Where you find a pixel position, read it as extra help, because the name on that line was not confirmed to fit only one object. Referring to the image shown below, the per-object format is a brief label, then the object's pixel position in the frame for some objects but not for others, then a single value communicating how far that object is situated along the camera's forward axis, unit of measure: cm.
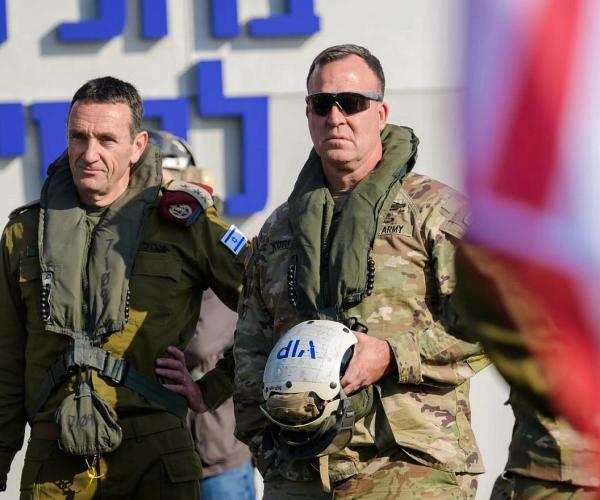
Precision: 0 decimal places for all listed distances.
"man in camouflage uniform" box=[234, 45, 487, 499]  721
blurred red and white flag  360
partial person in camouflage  407
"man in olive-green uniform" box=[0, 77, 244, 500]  755
